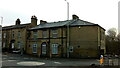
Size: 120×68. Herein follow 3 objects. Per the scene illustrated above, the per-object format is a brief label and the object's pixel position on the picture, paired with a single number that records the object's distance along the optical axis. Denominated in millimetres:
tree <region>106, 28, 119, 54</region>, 23900
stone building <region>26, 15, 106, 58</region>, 16886
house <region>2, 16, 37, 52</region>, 21998
